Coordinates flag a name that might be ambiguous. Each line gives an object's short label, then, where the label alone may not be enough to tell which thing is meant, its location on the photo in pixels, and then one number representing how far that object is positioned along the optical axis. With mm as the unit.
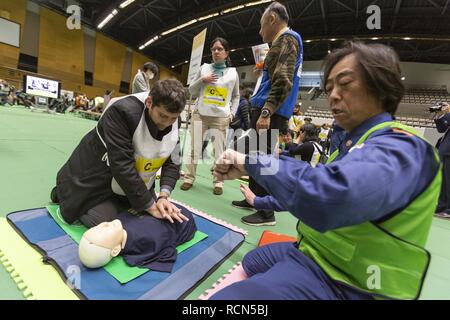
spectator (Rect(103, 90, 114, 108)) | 9438
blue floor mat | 1018
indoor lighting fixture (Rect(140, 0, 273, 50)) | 10172
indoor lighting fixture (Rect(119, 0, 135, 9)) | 11276
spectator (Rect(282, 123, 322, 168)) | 3473
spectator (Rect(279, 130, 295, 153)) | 3936
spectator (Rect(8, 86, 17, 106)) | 9812
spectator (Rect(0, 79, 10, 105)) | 9125
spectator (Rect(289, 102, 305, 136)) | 5602
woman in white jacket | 2568
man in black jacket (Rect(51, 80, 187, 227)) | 1314
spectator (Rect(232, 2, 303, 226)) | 1705
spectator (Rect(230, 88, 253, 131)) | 3197
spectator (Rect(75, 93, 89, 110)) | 12141
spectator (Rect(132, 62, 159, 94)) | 3777
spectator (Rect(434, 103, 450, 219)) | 2932
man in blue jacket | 523
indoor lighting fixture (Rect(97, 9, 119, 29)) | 12800
